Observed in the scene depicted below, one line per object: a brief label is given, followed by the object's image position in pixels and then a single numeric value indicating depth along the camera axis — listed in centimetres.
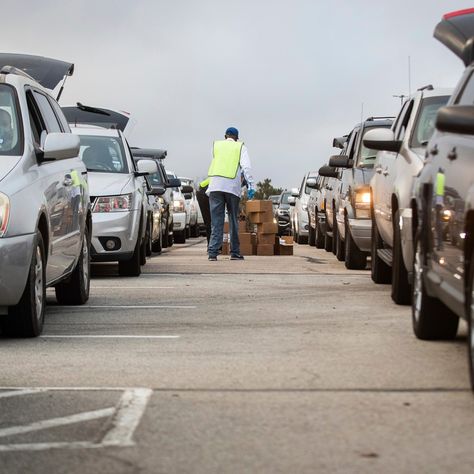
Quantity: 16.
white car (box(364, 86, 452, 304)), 1206
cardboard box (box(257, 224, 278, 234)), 2592
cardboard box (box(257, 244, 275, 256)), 2589
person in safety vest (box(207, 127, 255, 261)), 2261
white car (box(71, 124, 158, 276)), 1705
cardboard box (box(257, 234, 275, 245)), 2600
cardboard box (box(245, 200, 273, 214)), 2605
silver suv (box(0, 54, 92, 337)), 951
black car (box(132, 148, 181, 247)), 3032
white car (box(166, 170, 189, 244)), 3866
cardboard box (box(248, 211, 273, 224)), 2622
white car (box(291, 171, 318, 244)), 3612
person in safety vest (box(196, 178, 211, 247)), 2934
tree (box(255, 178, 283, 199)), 11911
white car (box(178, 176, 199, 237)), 4575
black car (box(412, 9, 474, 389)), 721
